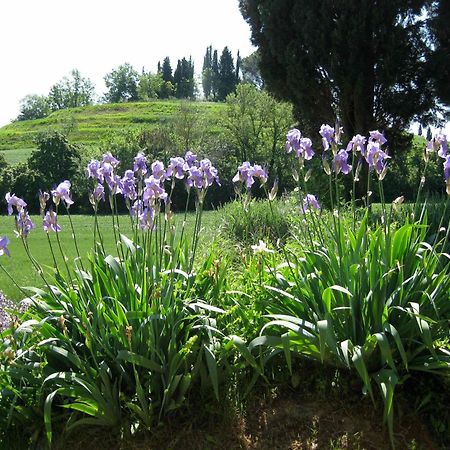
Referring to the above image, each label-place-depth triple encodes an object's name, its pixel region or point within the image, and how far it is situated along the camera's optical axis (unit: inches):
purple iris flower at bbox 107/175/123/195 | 126.8
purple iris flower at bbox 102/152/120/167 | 130.2
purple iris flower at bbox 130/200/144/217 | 134.6
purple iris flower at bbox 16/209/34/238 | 114.1
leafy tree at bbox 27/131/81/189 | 1024.9
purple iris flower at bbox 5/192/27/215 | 116.3
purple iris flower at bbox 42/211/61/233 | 116.3
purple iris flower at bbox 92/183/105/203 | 124.5
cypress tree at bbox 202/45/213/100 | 3634.6
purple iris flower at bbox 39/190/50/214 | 111.9
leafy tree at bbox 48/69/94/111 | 3216.0
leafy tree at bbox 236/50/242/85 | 3549.7
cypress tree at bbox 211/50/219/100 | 3471.0
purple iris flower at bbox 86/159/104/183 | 124.5
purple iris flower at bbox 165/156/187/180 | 123.4
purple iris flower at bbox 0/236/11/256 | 112.7
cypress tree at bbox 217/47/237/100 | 3272.6
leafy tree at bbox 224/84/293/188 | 1177.4
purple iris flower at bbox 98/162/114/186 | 125.1
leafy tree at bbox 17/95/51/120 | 3174.2
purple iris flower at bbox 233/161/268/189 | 129.7
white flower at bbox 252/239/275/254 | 133.9
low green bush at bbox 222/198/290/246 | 297.9
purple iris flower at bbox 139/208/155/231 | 120.0
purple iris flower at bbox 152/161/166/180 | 123.5
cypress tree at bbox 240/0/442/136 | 471.8
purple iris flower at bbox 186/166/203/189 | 121.3
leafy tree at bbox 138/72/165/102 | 2970.0
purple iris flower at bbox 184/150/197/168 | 131.9
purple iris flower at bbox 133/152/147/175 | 130.9
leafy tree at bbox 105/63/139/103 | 3324.3
